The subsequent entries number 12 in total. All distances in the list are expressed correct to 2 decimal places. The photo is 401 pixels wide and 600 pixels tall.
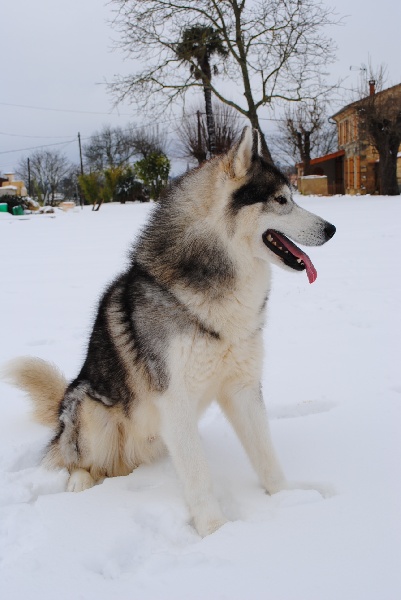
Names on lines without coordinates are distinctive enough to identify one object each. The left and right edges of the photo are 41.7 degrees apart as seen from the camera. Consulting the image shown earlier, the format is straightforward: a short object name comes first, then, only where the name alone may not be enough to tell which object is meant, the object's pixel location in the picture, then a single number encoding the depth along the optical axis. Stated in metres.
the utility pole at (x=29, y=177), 60.75
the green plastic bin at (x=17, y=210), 24.36
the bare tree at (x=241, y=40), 19.69
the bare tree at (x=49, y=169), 63.47
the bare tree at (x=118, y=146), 48.28
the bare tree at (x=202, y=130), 27.29
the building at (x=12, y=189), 31.20
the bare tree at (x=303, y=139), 42.12
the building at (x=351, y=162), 27.06
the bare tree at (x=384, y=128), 21.64
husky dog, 2.27
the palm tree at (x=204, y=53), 20.72
